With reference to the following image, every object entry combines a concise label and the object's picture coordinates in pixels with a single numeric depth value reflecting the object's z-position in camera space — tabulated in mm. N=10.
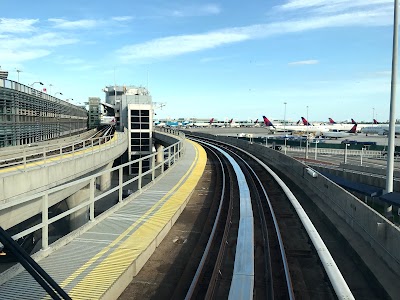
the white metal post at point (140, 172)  11266
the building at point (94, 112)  94812
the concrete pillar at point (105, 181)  32088
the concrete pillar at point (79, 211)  20400
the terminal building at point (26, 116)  22812
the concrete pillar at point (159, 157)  59141
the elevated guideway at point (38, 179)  11180
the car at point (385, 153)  36369
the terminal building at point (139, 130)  58406
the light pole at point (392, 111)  10828
